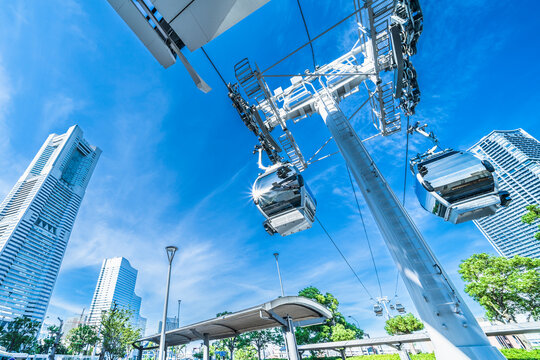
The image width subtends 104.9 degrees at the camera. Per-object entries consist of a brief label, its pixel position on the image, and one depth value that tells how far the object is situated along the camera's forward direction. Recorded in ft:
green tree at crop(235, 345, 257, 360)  102.78
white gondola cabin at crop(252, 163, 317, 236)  18.80
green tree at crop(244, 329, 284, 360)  106.83
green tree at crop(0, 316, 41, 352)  119.89
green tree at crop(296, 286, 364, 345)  78.74
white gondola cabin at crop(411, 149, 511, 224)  14.40
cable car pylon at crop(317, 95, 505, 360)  10.93
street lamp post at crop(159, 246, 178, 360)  27.32
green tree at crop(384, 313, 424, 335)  86.38
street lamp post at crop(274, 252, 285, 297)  68.44
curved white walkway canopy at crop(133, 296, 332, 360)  32.22
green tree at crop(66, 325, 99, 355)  143.13
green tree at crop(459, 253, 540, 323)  55.26
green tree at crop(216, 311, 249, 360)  101.27
